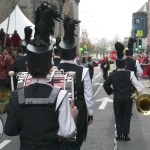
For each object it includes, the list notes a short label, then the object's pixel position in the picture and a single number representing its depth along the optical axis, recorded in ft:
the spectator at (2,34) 55.66
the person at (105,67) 88.78
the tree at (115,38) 417.69
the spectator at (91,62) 72.08
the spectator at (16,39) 56.91
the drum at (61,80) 14.60
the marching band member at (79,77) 19.89
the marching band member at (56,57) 35.66
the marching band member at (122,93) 27.63
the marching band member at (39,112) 12.04
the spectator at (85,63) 65.67
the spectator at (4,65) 42.37
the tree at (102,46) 387.39
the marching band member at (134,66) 41.04
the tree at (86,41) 348.73
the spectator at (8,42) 58.02
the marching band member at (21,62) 28.93
